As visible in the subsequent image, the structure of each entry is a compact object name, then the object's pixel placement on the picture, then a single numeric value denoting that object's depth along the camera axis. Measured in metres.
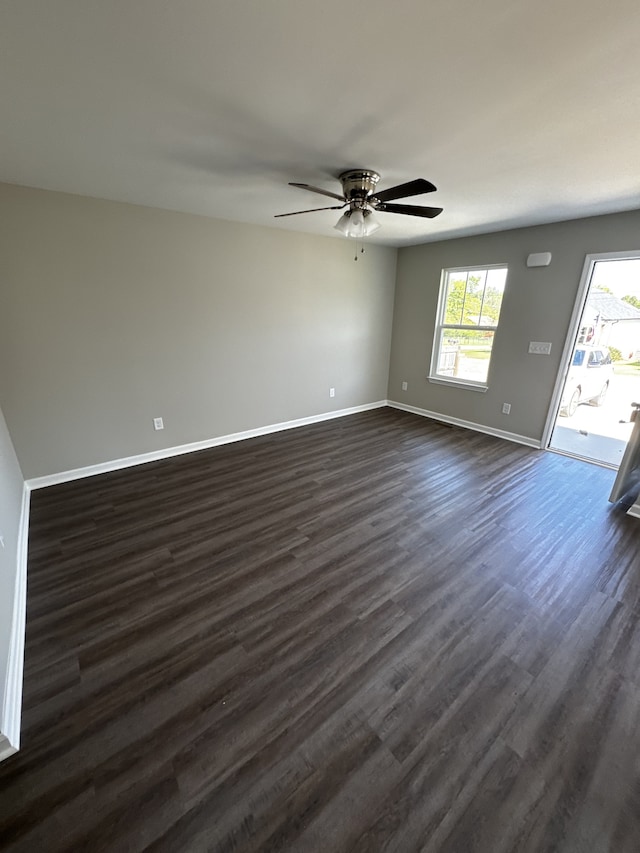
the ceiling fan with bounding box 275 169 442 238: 2.07
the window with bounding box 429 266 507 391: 4.29
